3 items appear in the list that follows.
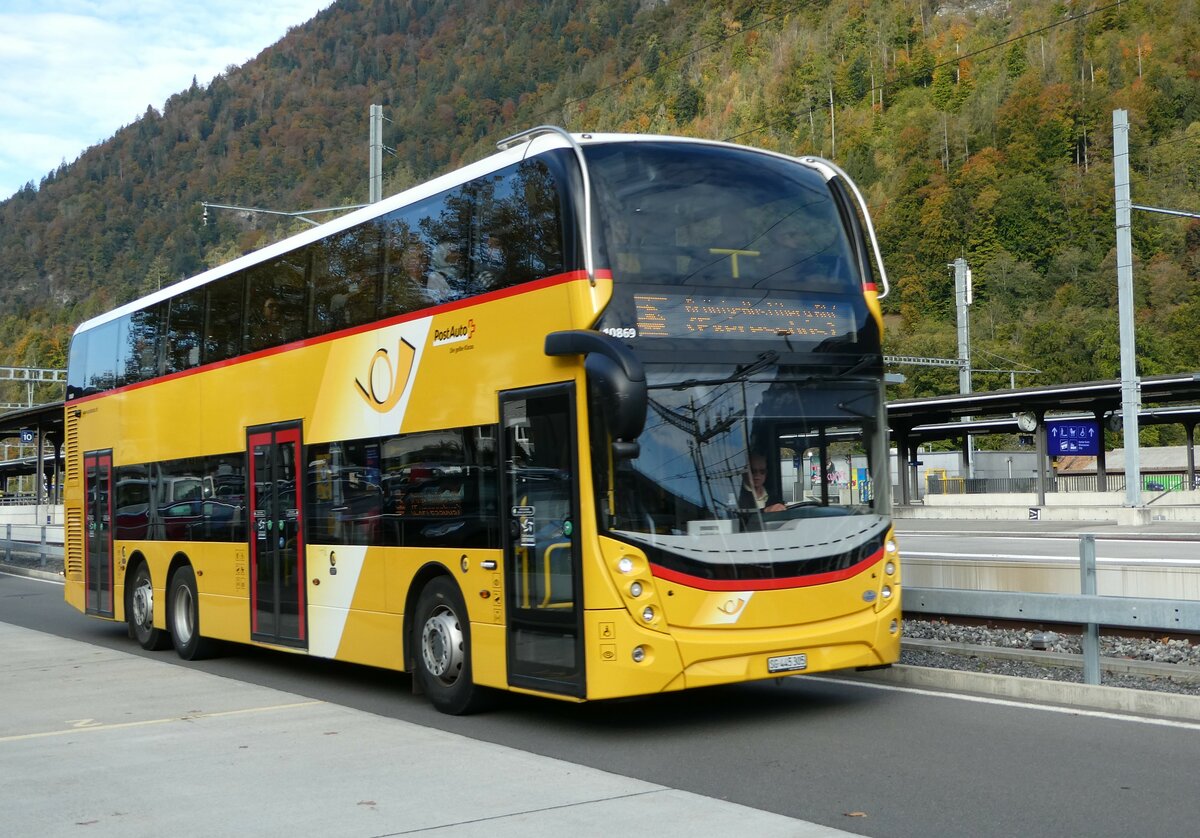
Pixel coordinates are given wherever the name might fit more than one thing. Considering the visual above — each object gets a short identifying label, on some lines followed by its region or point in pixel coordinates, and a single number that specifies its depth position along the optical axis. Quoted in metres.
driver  9.42
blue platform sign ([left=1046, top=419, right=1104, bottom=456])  46.00
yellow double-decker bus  9.20
